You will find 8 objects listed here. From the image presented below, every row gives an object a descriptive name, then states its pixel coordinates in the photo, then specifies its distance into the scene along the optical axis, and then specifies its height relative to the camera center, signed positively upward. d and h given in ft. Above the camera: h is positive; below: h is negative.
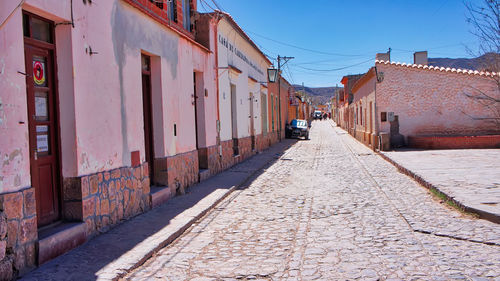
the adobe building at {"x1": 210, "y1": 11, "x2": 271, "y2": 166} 43.32 +3.86
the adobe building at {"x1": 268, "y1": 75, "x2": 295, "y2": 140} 83.64 +3.76
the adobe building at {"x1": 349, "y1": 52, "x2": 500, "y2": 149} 58.59 +2.04
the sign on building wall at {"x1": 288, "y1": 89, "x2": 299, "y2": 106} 120.24 +7.06
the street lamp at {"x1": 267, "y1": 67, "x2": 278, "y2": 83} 63.27 +7.35
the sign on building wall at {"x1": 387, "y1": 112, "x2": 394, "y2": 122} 59.72 +0.60
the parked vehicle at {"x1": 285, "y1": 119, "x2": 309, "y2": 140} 102.37 -1.37
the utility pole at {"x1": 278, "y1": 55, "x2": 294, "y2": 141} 94.87 +6.42
